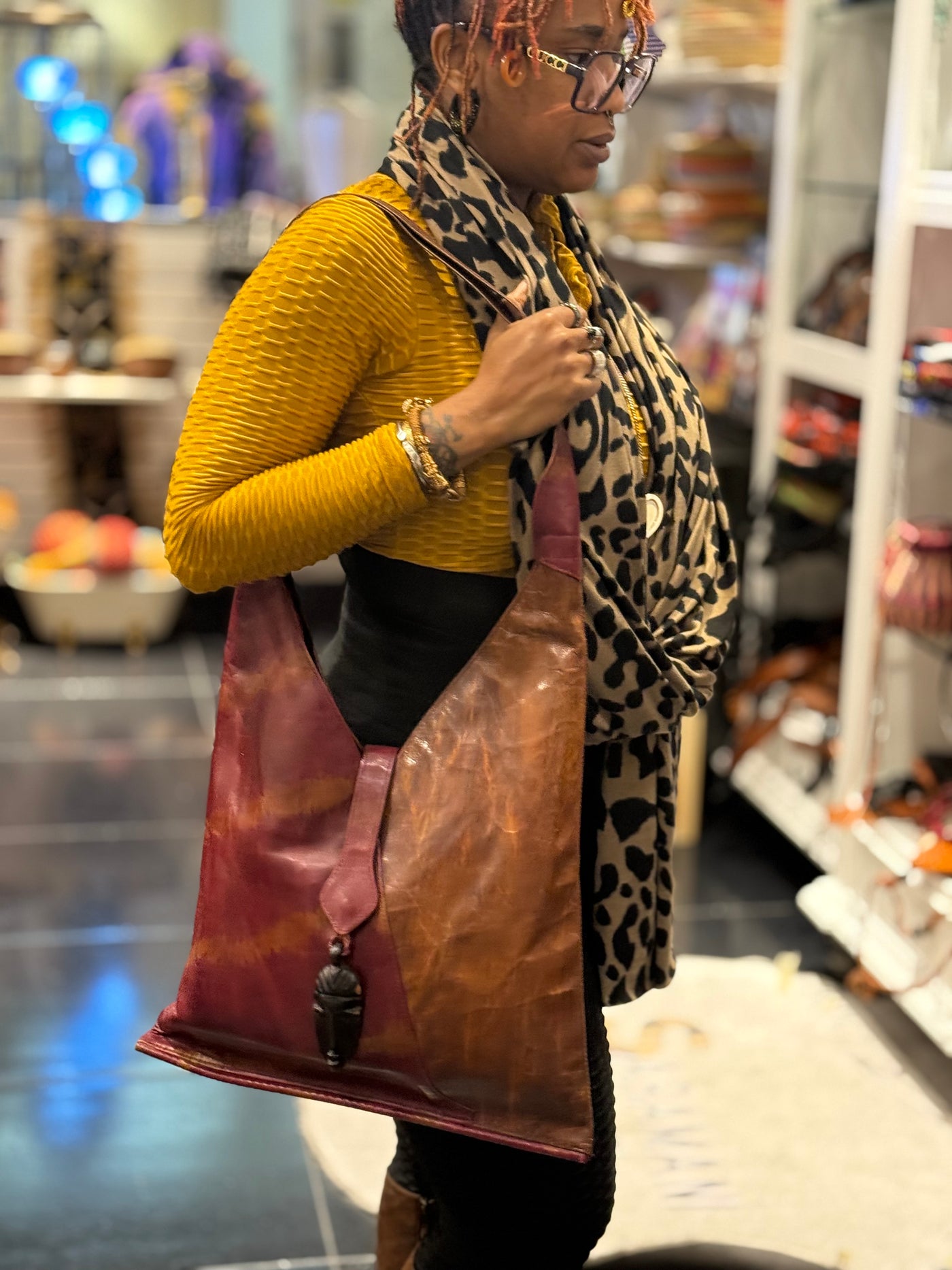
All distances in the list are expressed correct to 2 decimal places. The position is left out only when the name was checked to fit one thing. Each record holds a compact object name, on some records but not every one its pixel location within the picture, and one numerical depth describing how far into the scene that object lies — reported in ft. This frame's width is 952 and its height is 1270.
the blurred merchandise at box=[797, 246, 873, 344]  10.12
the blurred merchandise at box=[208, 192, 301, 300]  16.99
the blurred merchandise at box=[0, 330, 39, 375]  16.51
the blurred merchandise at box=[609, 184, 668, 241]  13.56
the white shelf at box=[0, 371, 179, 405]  16.61
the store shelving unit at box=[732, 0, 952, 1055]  8.46
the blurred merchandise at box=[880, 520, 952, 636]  8.39
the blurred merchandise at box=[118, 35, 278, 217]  17.89
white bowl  16.08
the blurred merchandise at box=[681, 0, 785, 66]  11.59
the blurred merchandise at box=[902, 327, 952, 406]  8.04
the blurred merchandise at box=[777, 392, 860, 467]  10.25
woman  3.65
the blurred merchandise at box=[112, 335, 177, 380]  16.74
